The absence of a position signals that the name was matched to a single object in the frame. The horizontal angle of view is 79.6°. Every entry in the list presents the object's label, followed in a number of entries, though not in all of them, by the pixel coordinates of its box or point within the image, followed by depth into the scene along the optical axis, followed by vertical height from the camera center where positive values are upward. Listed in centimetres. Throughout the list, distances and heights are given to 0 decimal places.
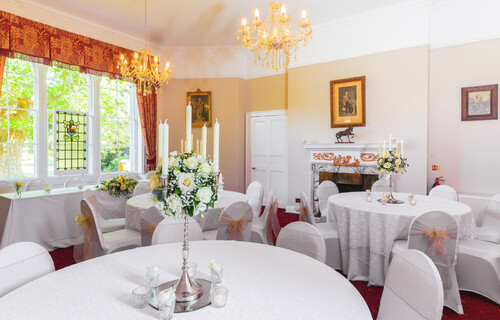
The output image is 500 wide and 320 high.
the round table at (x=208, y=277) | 111 -59
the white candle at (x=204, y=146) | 133 +3
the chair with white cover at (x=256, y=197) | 420 -61
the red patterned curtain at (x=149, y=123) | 664 +71
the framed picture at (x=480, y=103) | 454 +78
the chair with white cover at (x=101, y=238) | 272 -85
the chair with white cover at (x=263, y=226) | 345 -86
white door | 690 +7
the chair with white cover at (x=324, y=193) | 447 -59
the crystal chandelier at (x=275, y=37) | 391 +155
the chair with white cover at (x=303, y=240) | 183 -55
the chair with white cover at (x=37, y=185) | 449 -46
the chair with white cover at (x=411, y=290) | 111 -55
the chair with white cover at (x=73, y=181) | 519 -48
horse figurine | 559 +36
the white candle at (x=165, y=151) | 121 +1
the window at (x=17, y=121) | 485 +55
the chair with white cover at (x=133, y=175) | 588 -41
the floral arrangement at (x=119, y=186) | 427 -45
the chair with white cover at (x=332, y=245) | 333 -102
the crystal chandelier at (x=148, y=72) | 486 +137
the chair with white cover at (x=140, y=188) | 431 -49
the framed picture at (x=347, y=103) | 558 +97
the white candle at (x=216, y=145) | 132 +4
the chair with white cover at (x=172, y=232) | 215 -57
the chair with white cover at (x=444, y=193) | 390 -52
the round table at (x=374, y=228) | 286 -74
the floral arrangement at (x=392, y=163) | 335 -11
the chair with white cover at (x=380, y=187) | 446 -50
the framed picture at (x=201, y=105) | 725 +118
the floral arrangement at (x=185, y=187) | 125 -14
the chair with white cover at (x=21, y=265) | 137 -53
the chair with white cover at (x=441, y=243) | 244 -74
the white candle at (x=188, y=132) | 126 +9
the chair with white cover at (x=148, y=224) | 275 -64
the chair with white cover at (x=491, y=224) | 330 -81
